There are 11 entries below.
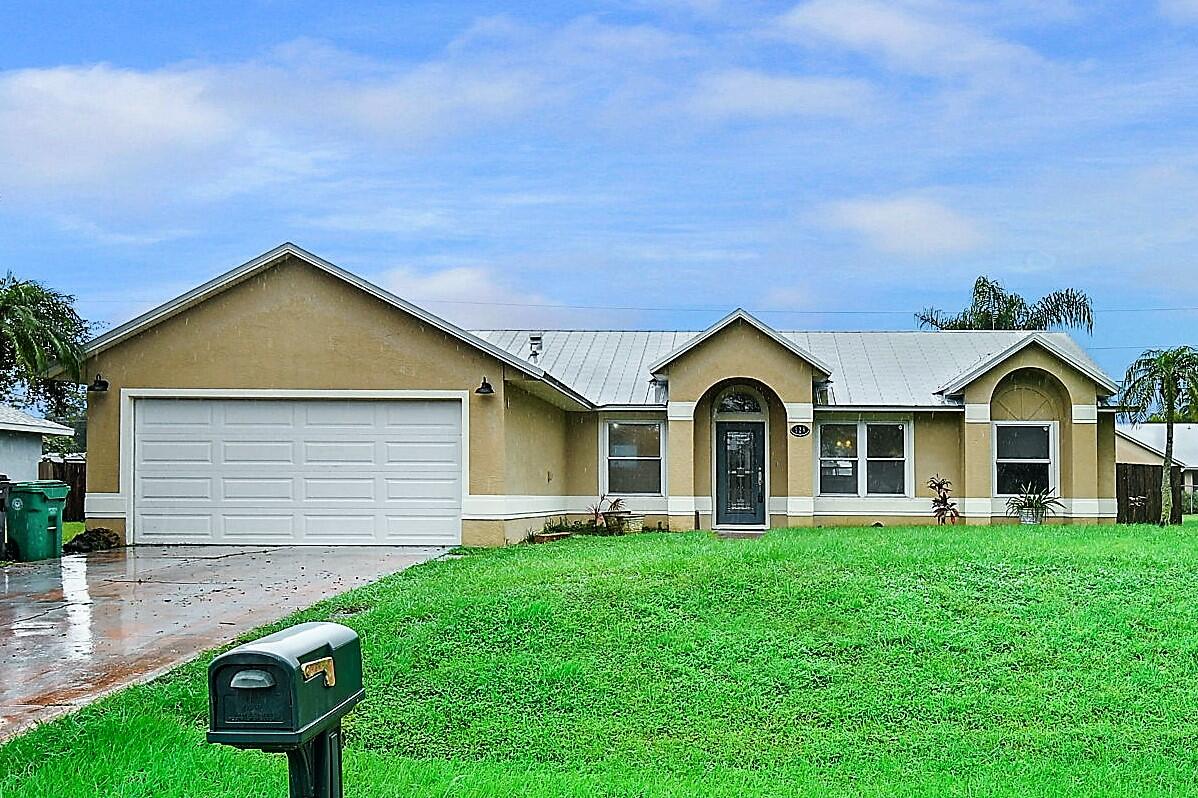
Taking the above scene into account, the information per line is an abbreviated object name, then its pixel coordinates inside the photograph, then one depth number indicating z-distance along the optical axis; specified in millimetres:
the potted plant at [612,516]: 22359
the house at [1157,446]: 45644
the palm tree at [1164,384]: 25297
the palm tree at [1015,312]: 40469
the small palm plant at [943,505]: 22969
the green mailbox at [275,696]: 3789
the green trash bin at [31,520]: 17453
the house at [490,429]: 18984
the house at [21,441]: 32094
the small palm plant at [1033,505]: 22656
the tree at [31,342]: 18391
